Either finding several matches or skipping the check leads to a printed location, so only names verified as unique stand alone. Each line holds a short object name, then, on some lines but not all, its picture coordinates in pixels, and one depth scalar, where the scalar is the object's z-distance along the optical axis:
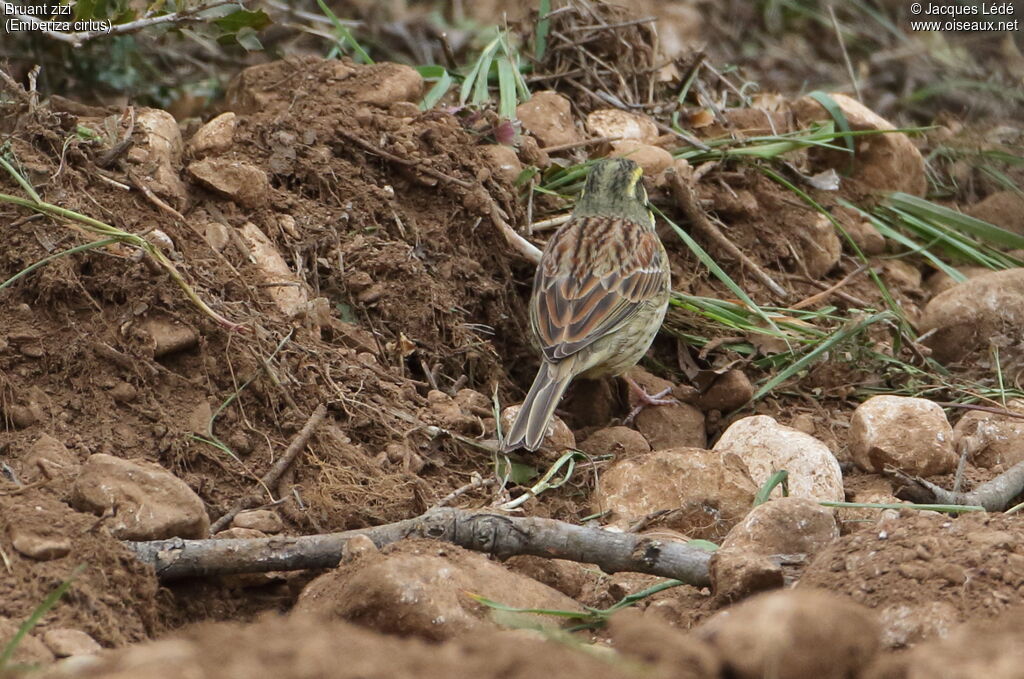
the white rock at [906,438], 9.94
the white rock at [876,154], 14.52
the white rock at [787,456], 9.59
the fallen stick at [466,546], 7.09
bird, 11.15
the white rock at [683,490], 8.91
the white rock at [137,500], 7.12
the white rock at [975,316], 12.27
